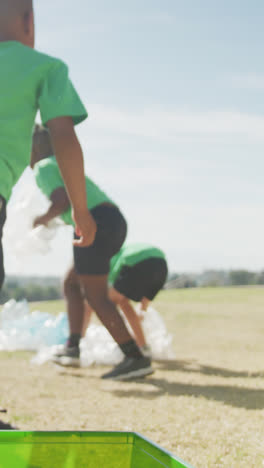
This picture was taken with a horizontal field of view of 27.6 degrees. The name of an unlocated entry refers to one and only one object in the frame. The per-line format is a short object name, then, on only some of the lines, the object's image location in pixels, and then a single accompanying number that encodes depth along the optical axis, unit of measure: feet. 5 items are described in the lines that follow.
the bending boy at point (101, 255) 9.23
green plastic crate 3.23
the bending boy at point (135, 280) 11.68
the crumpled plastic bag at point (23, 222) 11.66
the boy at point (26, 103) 5.44
